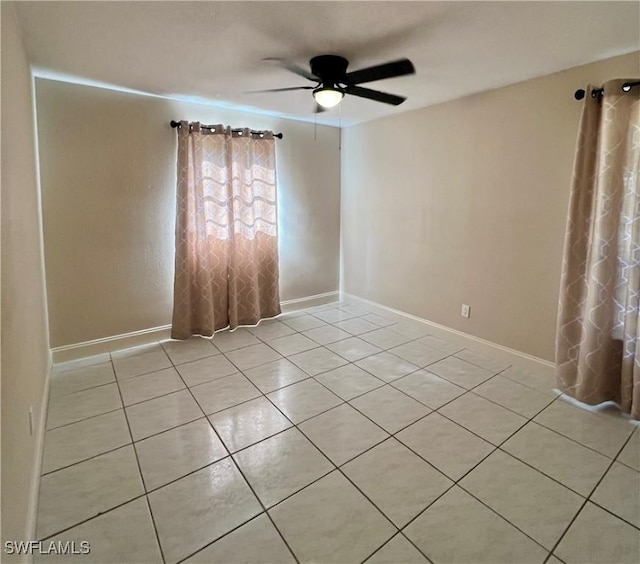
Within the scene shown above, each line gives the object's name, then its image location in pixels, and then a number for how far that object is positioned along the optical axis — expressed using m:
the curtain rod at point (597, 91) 2.05
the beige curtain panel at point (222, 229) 3.30
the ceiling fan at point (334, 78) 2.13
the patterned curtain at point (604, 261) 2.12
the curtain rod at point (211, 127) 3.18
